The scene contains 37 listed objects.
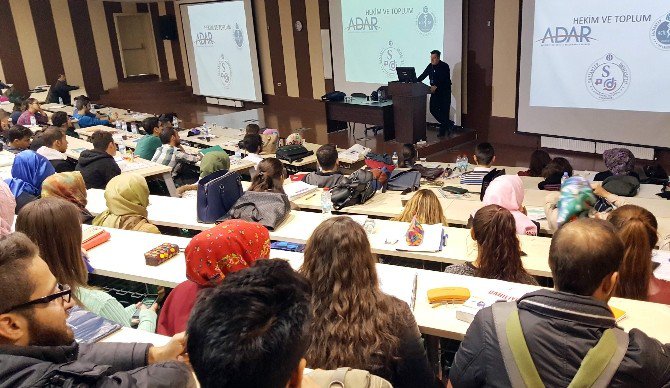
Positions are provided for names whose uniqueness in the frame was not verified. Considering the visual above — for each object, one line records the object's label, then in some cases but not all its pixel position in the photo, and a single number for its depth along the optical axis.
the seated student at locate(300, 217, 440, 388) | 1.79
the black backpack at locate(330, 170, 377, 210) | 4.20
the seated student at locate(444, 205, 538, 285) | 2.46
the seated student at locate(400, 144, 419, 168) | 6.12
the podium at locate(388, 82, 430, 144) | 8.27
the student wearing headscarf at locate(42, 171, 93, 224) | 3.55
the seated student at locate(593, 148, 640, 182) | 5.44
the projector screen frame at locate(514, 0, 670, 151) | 7.28
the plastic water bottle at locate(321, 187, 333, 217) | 4.19
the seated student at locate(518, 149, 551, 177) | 5.83
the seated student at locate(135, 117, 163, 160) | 6.45
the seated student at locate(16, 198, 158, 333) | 2.34
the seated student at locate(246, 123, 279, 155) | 7.16
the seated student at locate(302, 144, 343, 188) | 4.99
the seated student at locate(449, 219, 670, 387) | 1.40
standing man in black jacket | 8.58
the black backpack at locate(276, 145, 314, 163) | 6.62
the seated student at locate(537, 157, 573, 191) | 5.00
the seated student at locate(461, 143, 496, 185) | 5.18
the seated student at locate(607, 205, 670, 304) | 2.35
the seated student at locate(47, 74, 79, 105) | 11.96
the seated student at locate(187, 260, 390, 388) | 0.98
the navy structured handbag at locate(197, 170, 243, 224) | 3.72
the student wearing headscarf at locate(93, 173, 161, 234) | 3.52
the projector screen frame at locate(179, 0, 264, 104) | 12.75
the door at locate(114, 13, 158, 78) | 15.88
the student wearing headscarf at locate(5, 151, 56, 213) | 4.43
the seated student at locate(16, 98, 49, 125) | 8.48
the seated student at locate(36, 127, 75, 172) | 5.41
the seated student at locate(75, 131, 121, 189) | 5.03
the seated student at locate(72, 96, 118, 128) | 8.96
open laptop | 8.67
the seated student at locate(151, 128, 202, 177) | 6.11
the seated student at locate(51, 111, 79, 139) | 7.56
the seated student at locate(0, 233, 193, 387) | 1.22
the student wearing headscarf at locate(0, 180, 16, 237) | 3.44
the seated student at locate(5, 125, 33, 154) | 5.98
